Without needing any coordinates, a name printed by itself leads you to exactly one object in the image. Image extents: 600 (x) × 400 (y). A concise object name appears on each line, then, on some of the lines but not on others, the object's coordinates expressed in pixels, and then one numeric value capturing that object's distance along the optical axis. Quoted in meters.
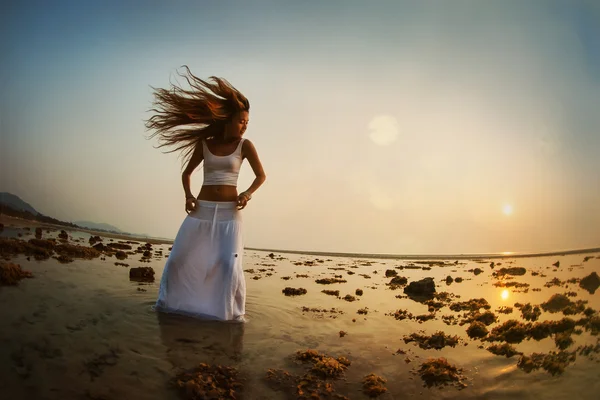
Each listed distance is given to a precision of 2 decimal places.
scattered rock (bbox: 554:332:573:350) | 5.77
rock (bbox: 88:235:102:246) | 21.17
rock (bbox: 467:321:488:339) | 6.58
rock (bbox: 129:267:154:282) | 10.32
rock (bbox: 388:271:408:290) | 13.78
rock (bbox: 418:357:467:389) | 4.30
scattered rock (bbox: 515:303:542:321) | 7.87
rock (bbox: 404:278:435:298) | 11.71
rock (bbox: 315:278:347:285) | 13.55
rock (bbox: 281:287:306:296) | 10.31
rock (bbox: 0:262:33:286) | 7.07
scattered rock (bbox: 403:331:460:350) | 5.83
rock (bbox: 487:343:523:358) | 5.45
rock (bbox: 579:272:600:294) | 13.80
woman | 6.60
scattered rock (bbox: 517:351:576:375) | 4.76
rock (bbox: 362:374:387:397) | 3.91
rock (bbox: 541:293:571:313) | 8.82
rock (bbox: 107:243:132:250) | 20.44
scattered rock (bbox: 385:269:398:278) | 17.66
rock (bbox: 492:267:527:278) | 19.26
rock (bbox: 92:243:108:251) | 17.33
